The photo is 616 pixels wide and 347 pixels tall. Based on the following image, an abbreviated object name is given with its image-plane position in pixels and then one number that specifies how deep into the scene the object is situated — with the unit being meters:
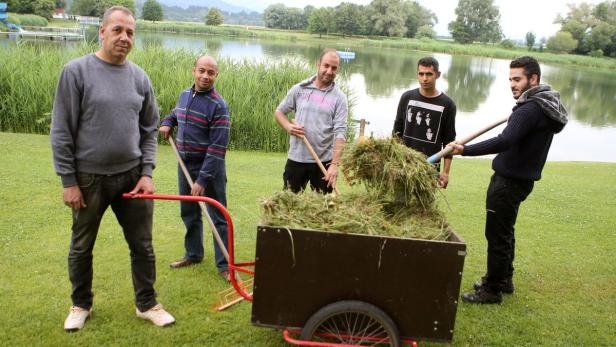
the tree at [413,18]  93.44
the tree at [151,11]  93.69
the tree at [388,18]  84.62
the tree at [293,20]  130.00
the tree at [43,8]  66.06
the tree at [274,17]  131.00
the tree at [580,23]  69.38
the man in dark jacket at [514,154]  3.55
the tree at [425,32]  87.61
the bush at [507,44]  78.47
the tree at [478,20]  99.69
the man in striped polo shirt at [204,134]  3.79
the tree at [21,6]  63.67
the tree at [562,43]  67.75
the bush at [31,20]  55.34
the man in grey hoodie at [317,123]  4.17
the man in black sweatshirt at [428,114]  4.20
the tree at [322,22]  89.06
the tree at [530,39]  79.15
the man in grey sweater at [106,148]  2.89
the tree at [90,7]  76.86
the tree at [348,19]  85.50
